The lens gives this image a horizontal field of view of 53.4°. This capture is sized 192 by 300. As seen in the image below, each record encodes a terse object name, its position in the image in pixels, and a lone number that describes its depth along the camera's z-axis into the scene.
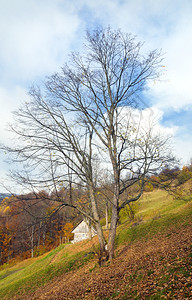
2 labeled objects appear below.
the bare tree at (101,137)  8.82
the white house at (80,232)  31.59
